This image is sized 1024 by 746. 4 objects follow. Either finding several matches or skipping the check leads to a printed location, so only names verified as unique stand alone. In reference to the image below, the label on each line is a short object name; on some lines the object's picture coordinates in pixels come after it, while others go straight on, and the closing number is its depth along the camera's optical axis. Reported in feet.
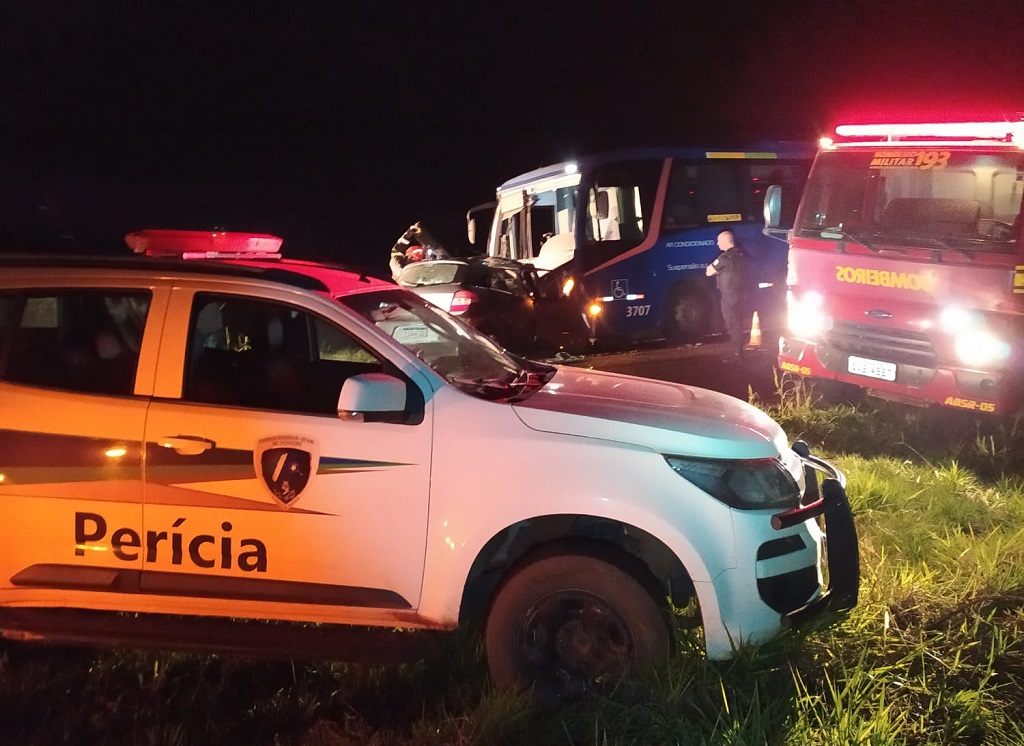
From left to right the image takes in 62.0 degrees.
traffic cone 32.99
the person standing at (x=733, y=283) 32.17
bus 37.29
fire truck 20.75
